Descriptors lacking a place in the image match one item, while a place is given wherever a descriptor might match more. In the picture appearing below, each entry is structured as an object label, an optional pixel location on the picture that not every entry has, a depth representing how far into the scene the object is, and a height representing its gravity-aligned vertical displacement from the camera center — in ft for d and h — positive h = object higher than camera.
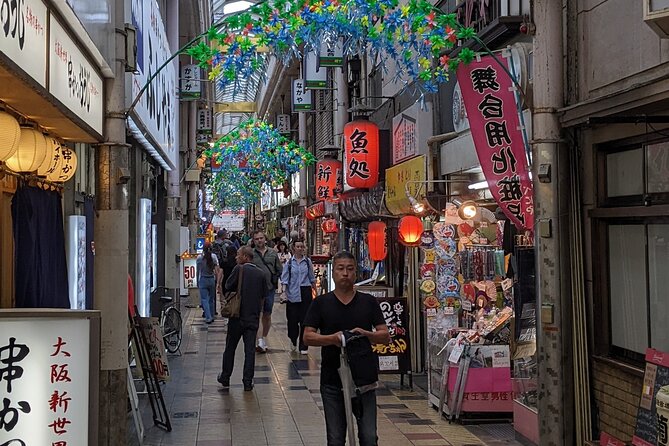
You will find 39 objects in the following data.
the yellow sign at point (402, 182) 41.42 +3.51
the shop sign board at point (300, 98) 95.35 +18.00
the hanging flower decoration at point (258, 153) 90.94 +11.25
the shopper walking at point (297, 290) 48.96 -2.70
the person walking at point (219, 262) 69.94 -1.24
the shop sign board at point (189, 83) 75.51 +16.00
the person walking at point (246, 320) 37.19 -3.43
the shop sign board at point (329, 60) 66.28 +15.61
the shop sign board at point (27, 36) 13.51 +4.00
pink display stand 30.63 -5.72
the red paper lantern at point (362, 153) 53.98 +6.38
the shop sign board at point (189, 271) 77.66 -2.30
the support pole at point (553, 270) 22.22 -0.78
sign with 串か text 13.74 -2.36
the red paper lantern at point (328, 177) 75.20 +6.58
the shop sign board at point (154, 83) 32.73 +8.65
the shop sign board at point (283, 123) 124.68 +19.67
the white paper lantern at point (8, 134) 18.22 +2.71
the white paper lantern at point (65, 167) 23.76 +2.53
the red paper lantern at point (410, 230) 41.50 +0.77
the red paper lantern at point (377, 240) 52.21 +0.33
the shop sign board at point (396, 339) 37.06 -4.43
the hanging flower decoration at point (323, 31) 26.86 +7.48
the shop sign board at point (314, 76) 79.92 +17.37
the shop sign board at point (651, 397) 17.51 -3.54
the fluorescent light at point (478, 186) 37.90 +2.83
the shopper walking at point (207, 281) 66.08 -2.82
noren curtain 21.76 +0.00
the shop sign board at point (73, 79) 17.70 +4.31
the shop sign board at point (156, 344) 31.09 -3.78
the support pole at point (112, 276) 22.62 -0.77
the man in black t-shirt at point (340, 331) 20.02 -2.20
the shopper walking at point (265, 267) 47.50 -1.29
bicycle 48.83 -4.89
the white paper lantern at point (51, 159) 22.58 +2.66
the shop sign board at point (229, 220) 269.23 +9.44
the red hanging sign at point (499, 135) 27.32 +3.81
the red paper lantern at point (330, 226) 79.56 +2.06
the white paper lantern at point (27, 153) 21.16 +2.62
